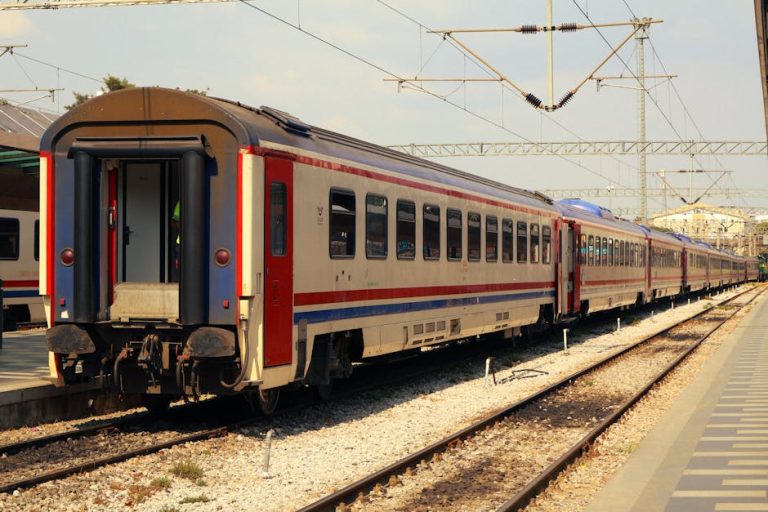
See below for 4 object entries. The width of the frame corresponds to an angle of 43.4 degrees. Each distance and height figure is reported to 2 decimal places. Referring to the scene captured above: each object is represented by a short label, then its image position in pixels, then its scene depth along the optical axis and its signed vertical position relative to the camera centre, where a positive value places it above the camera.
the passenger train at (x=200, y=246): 10.45 +0.30
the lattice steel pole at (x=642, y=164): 49.31 +5.49
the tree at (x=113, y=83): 47.03 +9.31
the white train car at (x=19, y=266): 22.23 +0.17
